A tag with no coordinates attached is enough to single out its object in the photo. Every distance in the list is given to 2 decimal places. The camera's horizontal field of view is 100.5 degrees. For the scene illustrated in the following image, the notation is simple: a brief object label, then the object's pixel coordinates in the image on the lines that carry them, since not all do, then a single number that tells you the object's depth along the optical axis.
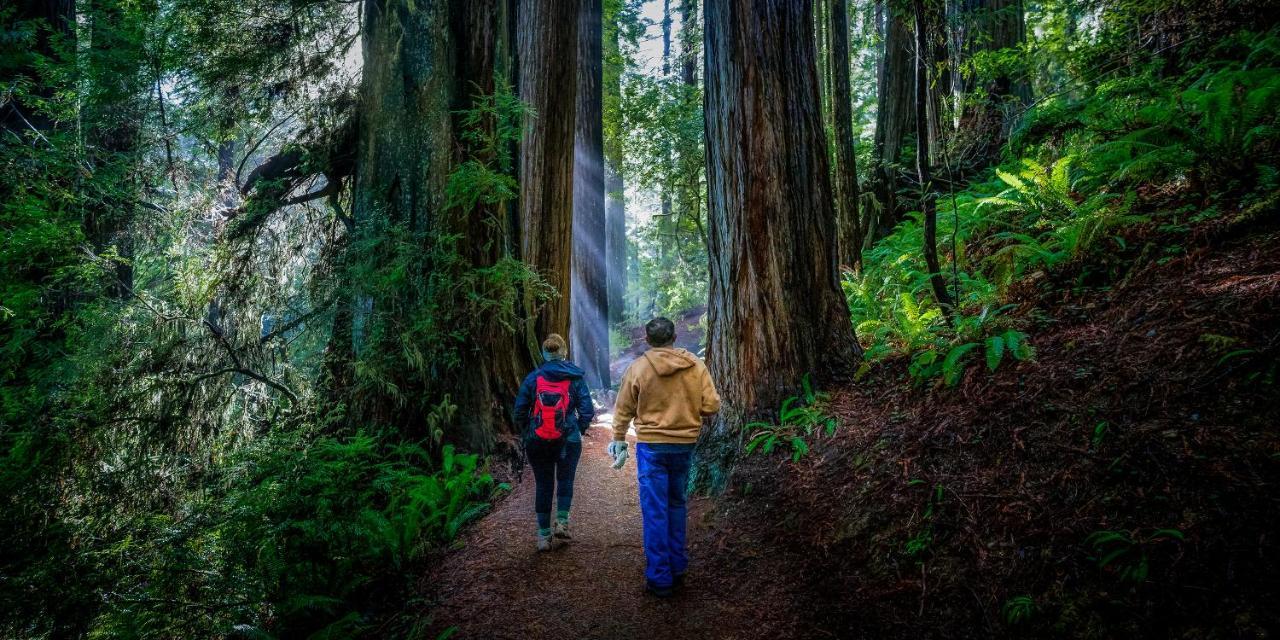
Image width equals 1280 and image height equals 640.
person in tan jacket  3.59
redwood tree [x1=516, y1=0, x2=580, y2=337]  7.79
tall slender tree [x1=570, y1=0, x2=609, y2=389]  11.62
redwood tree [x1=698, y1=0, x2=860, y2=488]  5.01
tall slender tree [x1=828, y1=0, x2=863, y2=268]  7.90
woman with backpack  4.23
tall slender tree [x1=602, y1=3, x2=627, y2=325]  15.11
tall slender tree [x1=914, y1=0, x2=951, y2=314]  4.52
